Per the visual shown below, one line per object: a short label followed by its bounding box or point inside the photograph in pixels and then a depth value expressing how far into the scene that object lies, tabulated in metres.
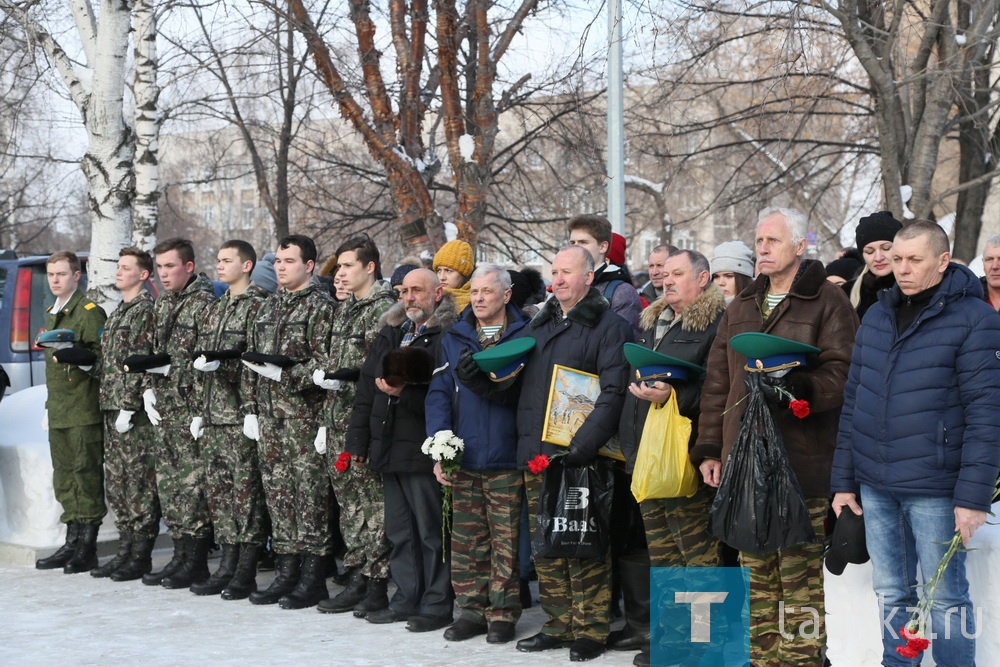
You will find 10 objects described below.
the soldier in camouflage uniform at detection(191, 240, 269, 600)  8.02
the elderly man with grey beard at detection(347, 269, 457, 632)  7.19
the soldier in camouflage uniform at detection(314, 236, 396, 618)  7.47
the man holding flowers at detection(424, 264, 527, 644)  6.72
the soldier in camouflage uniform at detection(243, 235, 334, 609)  7.67
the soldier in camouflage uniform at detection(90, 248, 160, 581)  8.56
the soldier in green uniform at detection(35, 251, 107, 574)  8.83
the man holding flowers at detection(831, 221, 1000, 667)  4.68
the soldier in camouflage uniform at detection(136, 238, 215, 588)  8.29
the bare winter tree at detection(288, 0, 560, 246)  13.23
